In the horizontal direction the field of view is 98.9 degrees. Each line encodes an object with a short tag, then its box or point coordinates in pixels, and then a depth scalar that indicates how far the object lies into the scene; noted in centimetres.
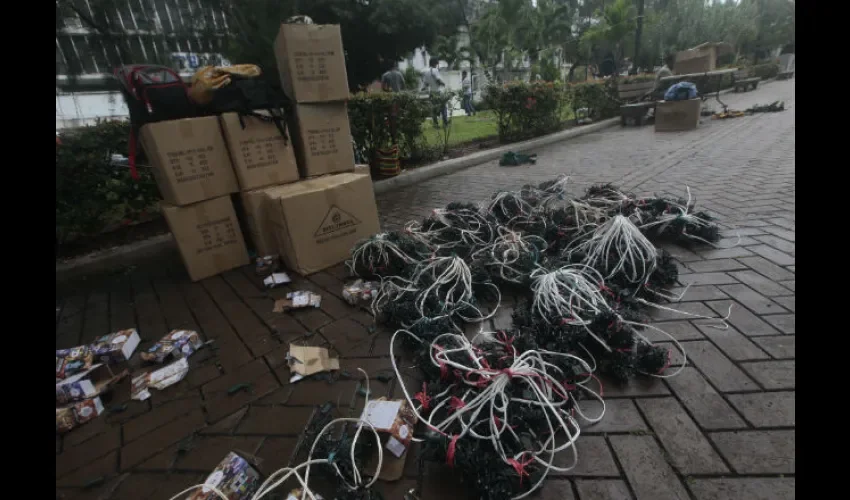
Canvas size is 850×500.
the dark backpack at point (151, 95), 267
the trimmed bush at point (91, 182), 321
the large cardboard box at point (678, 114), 738
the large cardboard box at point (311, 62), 297
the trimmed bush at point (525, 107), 736
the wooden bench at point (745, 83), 1384
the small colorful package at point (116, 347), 205
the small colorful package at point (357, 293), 240
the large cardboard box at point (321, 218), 273
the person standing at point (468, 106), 1462
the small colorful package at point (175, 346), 202
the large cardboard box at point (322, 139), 324
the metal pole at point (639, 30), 1381
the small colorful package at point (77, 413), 164
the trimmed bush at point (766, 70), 1894
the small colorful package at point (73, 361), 196
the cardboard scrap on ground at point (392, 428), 130
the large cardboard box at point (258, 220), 299
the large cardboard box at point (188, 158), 261
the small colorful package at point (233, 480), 120
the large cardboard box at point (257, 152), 288
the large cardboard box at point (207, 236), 281
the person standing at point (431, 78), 1153
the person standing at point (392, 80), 774
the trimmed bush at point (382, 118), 509
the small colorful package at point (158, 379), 181
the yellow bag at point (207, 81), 283
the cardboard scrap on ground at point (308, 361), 181
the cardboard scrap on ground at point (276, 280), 272
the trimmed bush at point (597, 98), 967
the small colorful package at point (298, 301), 236
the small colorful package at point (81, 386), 175
